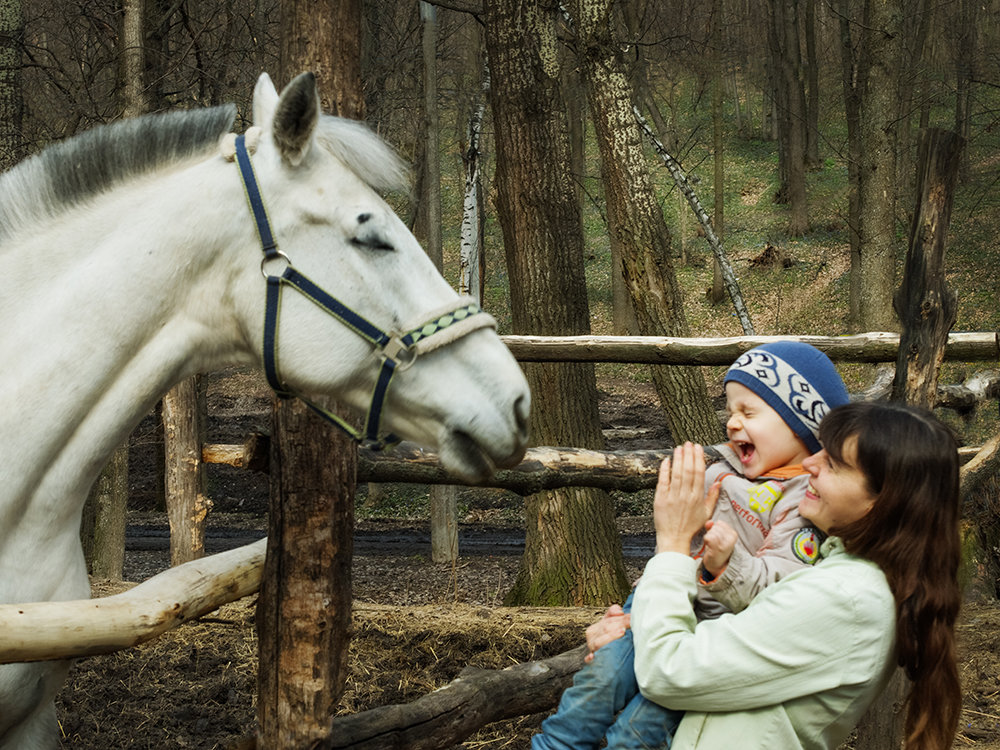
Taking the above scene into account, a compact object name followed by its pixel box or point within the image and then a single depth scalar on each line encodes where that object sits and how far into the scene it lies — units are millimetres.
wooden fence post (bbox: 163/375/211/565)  6891
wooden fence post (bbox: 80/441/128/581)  7895
